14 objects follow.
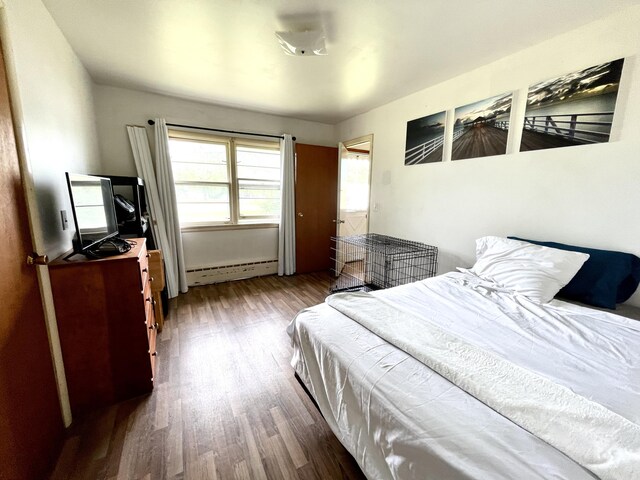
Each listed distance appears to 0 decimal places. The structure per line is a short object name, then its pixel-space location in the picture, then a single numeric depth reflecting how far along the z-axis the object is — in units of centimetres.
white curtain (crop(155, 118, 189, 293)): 308
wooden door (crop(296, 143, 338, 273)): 406
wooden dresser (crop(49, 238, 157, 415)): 148
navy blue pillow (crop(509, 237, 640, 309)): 155
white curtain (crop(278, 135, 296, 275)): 388
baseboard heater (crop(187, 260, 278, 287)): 362
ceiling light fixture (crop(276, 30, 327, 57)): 176
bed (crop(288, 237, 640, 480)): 69
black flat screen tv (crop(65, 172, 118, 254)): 144
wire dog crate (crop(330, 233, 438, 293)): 285
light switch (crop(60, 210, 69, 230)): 170
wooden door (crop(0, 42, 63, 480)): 103
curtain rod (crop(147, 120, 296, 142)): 308
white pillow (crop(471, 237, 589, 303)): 160
